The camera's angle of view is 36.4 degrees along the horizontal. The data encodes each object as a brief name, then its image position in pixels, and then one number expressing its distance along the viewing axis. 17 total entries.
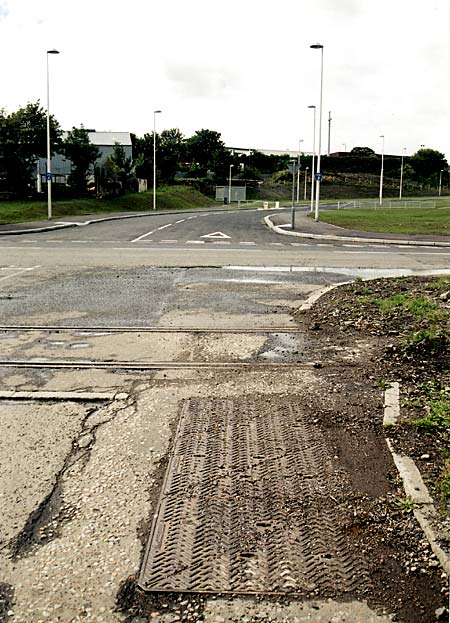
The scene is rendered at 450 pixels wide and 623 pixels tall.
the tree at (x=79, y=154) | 55.66
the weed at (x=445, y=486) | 3.81
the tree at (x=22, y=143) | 47.66
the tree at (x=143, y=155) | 76.56
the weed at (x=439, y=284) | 11.57
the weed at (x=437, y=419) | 4.99
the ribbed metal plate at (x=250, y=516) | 3.25
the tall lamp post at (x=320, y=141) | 36.58
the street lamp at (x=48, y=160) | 34.40
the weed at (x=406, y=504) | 3.81
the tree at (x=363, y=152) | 135.62
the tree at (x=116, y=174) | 60.16
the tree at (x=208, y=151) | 104.56
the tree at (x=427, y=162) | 135.50
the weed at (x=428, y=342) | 7.13
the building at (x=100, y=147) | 70.44
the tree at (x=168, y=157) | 83.44
